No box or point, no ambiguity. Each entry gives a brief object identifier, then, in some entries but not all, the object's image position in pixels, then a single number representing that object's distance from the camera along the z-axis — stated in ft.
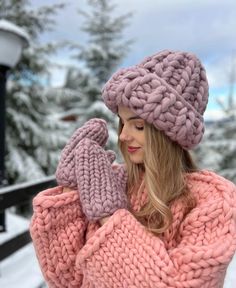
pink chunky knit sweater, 2.39
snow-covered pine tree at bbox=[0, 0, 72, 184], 19.61
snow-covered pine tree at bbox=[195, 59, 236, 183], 26.43
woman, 2.43
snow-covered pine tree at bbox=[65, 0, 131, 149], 28.12
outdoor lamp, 8.97
